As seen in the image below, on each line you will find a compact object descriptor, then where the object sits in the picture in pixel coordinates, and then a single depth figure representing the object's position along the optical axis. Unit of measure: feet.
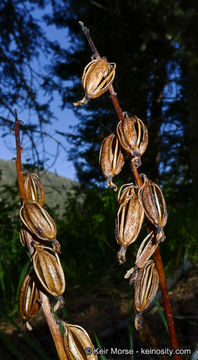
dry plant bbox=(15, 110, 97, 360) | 0.41
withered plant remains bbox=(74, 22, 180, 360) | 0.46
